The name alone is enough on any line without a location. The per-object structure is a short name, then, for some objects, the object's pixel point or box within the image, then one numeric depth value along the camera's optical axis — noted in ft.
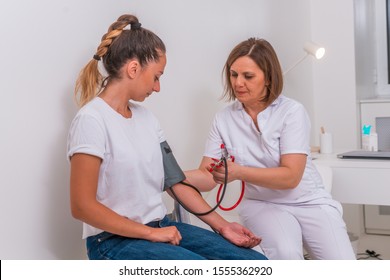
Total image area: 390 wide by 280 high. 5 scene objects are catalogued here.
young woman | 4.15
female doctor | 5.60
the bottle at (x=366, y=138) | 8.77
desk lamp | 8.25
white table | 7.45
